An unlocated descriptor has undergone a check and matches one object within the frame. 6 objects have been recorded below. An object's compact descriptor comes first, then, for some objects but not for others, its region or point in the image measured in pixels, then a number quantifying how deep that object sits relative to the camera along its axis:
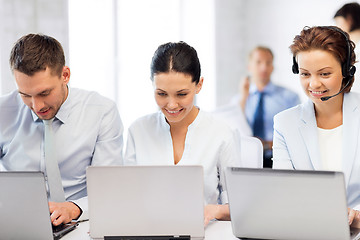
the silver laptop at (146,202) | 2.94
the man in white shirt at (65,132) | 3.51
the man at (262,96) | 7.81
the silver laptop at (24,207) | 2.91
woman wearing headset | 3.36
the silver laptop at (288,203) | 2.83
